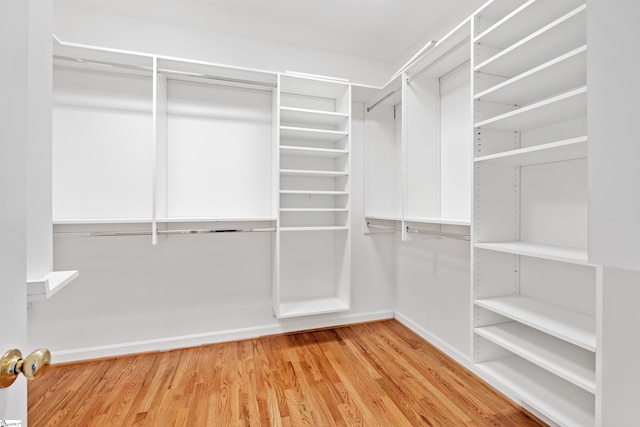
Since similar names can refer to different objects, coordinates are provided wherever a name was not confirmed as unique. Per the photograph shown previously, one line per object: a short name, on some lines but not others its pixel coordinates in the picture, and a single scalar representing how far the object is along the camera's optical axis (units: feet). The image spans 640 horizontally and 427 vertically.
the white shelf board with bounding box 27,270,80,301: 2.36
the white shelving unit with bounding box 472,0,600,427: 4.22
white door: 1.67
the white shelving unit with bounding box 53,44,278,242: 7.06
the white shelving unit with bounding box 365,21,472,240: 7.18
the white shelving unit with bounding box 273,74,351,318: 8.16
